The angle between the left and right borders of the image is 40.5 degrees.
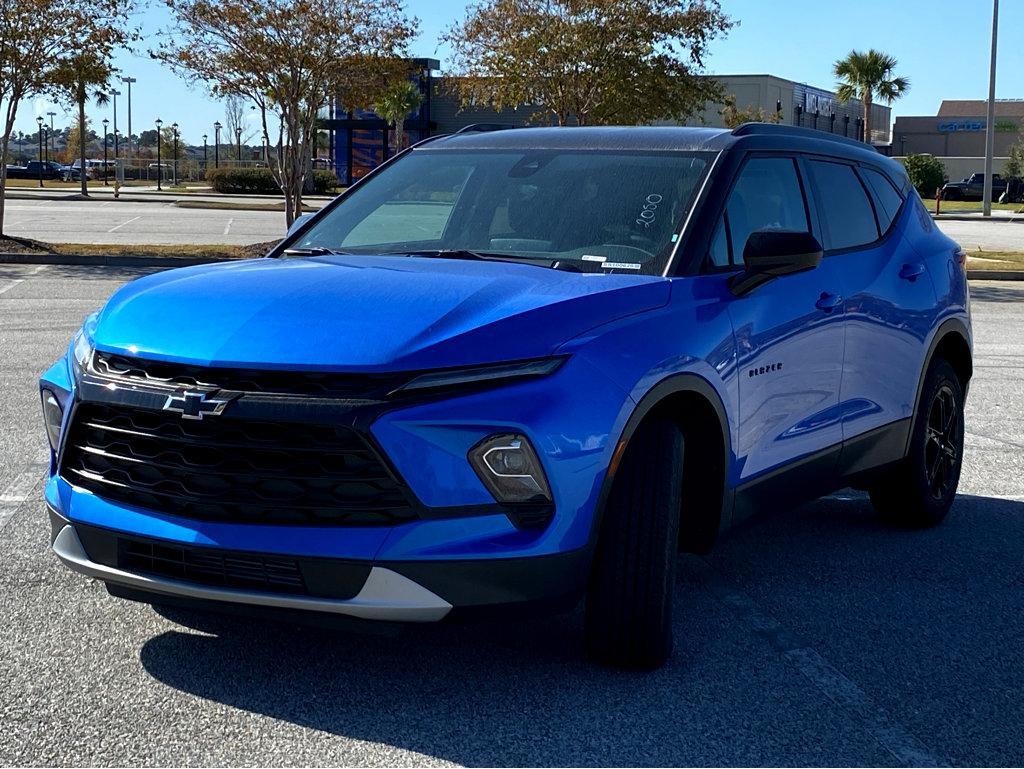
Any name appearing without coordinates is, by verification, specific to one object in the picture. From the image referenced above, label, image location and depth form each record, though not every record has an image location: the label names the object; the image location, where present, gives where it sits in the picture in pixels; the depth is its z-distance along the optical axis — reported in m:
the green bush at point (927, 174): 72.56
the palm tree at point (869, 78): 74.81
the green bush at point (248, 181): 65.75
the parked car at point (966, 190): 71.75
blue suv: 3.68
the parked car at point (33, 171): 88.19
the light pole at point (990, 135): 42.06
